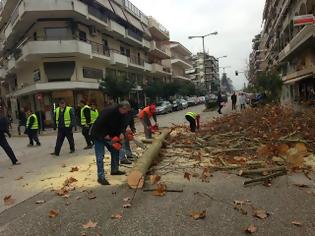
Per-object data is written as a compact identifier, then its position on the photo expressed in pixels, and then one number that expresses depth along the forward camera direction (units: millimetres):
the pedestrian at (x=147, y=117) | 7947
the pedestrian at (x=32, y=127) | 10236
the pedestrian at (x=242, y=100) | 17842
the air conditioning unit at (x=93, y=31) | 23492
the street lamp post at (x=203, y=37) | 38581
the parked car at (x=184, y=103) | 31320
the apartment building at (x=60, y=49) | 20362
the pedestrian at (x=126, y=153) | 5684
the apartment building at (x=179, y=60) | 48935
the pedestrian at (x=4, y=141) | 7028
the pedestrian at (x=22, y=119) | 14949
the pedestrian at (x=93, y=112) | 8257
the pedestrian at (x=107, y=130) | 4586
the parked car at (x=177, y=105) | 28577
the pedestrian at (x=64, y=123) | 7847
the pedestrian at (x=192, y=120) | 8651
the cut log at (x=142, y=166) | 4218
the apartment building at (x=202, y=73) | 78502
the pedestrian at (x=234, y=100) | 19773
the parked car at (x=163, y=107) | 24412
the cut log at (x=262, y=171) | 4361
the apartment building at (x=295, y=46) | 16744
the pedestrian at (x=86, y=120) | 8142
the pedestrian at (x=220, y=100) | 17849
